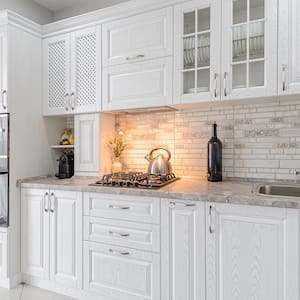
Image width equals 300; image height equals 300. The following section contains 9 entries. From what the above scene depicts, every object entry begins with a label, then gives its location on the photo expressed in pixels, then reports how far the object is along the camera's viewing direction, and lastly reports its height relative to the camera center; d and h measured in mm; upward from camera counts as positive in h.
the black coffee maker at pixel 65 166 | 2613 -191
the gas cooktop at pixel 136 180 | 1982 -263
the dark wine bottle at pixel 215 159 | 2229 -98
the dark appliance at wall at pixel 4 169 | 2330 -202
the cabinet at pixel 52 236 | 2158 -759
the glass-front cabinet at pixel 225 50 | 1869 +733
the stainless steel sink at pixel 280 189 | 1974 -316
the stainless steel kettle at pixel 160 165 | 2395 -165
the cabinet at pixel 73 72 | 2473 +720
